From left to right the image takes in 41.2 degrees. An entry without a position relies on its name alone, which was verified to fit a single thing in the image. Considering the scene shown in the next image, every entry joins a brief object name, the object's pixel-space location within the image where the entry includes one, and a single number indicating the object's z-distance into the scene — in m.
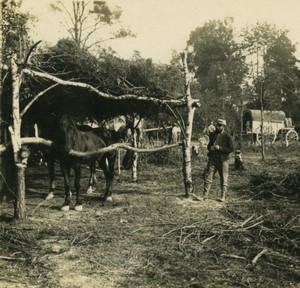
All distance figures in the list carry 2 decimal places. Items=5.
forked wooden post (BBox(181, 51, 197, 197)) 10.50
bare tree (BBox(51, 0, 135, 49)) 21.47
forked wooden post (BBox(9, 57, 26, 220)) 7.33
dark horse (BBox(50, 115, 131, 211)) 9.19
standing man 9.98
